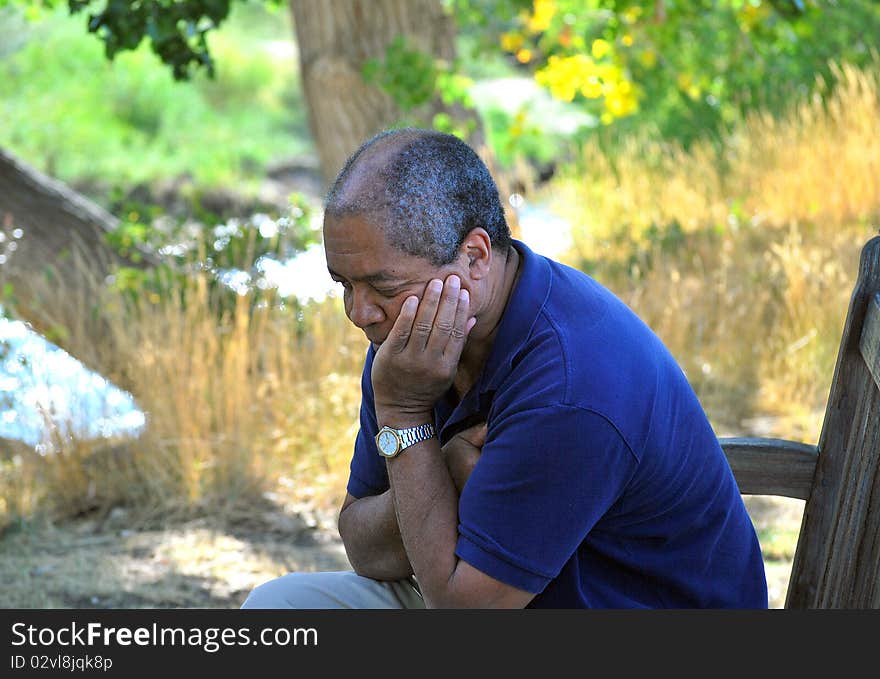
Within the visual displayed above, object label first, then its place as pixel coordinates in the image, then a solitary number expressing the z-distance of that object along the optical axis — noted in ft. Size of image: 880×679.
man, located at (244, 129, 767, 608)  11.35
